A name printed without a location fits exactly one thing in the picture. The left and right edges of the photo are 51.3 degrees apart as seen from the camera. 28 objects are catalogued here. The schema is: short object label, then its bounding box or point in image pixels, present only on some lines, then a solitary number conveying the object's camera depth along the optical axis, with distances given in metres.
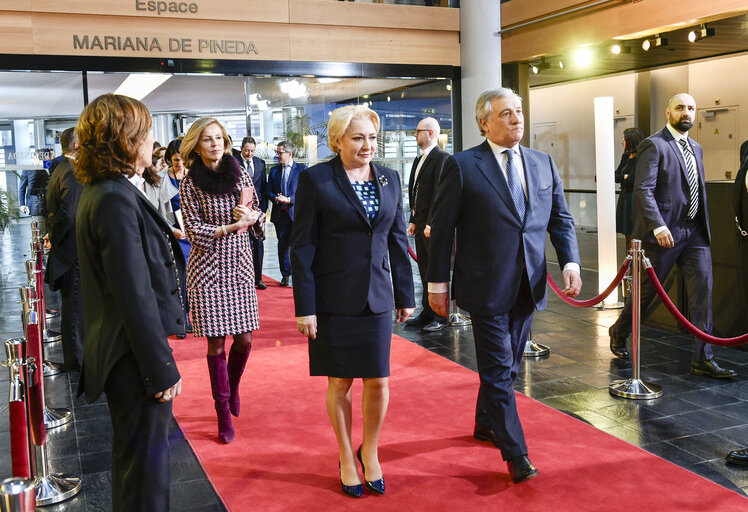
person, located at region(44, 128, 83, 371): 5.93
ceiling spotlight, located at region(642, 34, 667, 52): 9.30
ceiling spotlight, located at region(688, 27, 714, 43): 8.55
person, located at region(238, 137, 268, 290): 9.49
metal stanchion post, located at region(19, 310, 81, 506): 3.68
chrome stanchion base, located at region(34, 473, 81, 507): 3.73
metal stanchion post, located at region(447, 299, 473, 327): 7.59
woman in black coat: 2.52
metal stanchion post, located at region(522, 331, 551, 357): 6.34
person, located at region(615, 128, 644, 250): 9.69
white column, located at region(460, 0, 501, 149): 11.54
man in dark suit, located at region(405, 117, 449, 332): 6.72
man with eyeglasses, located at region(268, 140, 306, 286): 10.16
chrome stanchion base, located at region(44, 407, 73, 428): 4.92
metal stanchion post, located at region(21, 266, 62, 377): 5.71
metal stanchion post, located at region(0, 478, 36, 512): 1.42
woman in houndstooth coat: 4.40
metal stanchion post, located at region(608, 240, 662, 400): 5.17
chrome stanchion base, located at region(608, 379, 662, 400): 5.13
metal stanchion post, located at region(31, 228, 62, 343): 6.26
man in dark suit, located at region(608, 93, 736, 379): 5.65
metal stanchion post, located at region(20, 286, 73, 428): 4.20
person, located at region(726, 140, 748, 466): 5.06
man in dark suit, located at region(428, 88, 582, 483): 3.74
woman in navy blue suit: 3.56
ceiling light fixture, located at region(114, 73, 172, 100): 10.54
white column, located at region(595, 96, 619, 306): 8.37
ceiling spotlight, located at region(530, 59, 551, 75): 11.41
